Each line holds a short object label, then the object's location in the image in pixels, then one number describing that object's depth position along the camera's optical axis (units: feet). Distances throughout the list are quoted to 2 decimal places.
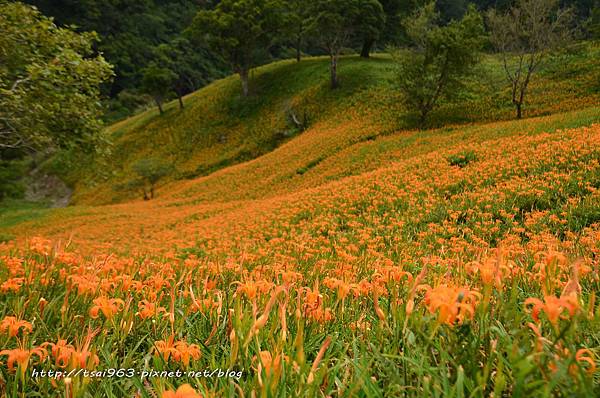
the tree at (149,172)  93.40
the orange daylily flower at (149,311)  5.75
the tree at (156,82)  134.41
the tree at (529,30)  61.31
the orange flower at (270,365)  3.23
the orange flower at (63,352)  3.98
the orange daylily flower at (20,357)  3.88
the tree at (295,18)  122.53
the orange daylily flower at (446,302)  3.49
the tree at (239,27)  116.78
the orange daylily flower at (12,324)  4.62
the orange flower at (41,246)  9.62
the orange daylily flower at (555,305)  3.08
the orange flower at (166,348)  4.36
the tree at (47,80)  21.67
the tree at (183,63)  223.71
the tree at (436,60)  67.56
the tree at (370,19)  106.83
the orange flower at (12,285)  6.59
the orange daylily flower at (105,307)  5.11
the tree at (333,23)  100.18
